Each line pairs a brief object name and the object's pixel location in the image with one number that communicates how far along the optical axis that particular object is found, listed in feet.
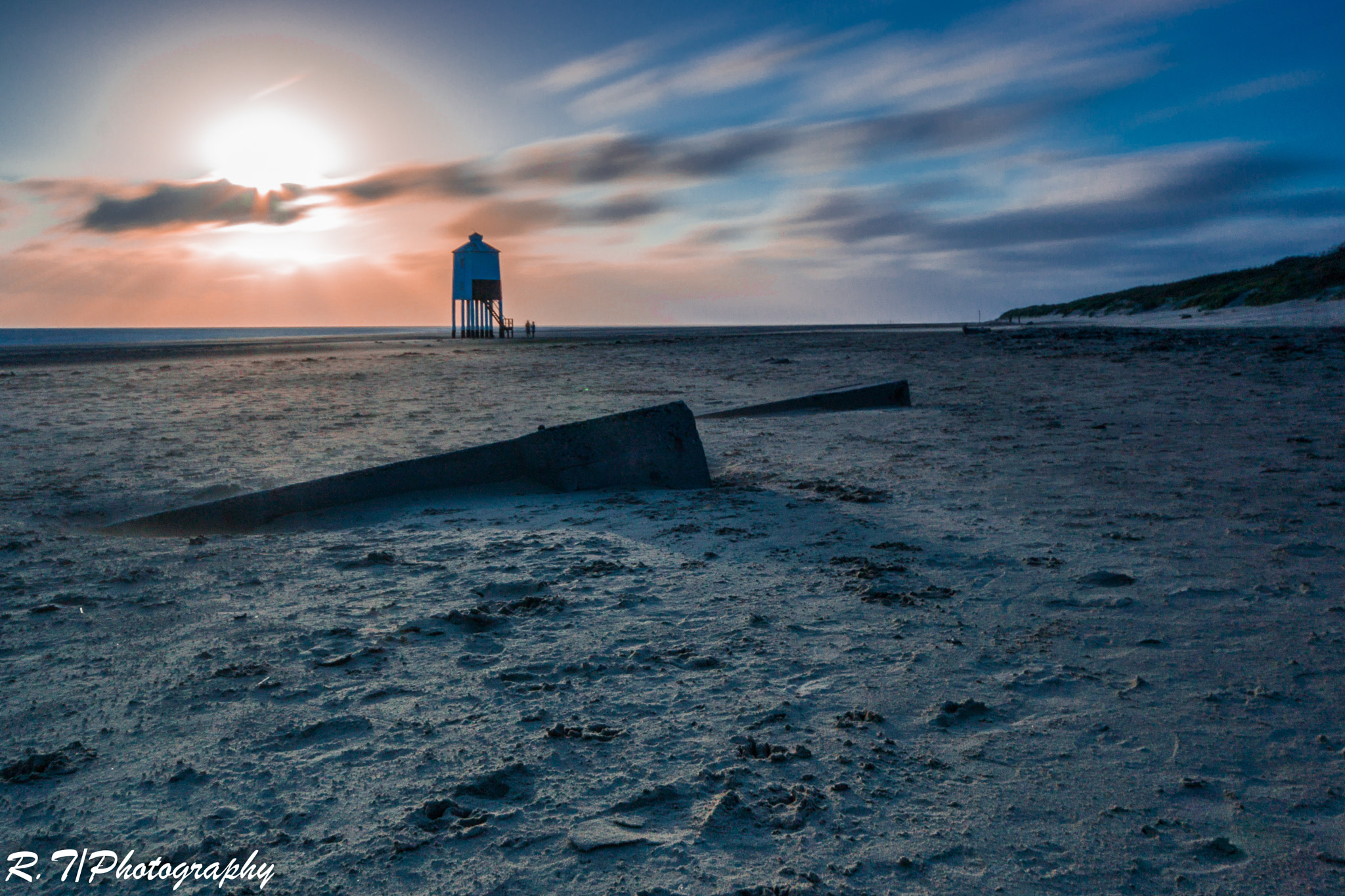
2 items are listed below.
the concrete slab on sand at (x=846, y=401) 28.35
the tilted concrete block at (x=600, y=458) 17.53
